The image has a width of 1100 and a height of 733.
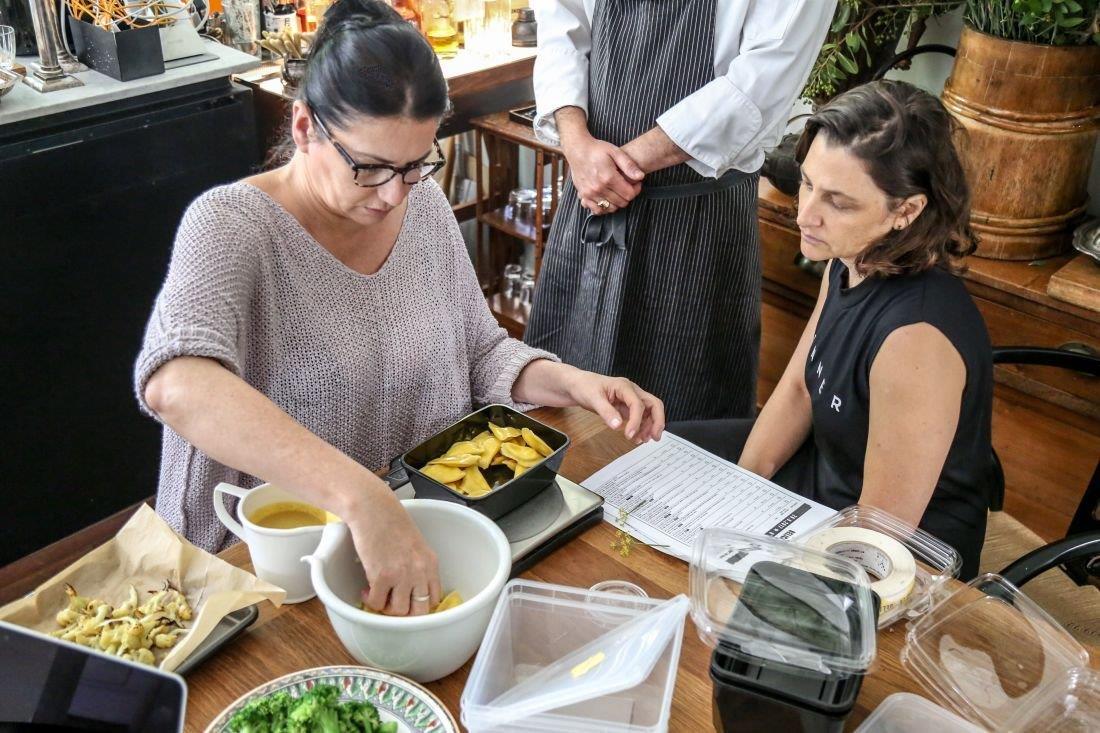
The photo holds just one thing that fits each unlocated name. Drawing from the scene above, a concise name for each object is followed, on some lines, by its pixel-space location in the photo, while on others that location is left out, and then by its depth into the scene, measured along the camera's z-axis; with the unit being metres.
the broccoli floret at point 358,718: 0.88
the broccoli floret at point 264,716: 0.89
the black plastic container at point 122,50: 2.30
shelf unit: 3.01
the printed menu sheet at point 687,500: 1.28
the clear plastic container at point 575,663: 0.87
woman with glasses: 1.11
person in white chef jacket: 1.97
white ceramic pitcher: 1.06
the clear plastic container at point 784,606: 0.87
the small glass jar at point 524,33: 3.20
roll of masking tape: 1.09
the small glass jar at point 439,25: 3.04
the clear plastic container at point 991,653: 0.97
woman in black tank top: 1.48
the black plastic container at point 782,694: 0.86
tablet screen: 0.67
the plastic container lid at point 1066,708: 0.94
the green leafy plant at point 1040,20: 2.04
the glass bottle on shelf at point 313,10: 2.94
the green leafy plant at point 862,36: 2.42
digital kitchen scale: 1.19
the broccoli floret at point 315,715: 0.86
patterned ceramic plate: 0.94
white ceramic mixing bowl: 0.95
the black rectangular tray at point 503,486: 1.17
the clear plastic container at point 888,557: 1.10
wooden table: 1.00
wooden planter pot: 2.15
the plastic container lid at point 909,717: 0.94
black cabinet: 2.20
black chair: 1.41
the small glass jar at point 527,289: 3.48
